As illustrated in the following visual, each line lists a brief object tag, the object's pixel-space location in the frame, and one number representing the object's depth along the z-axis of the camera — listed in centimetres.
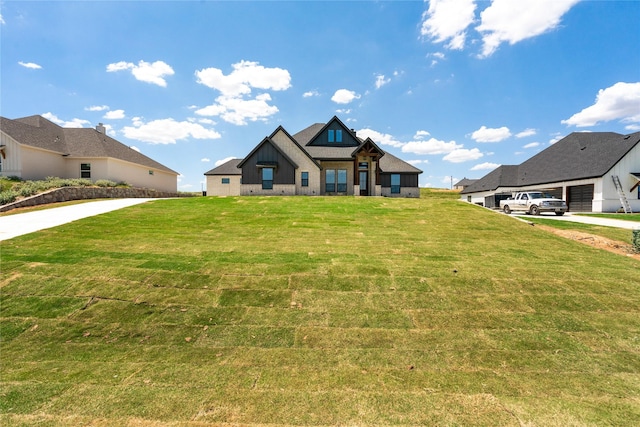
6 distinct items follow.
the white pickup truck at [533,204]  2266
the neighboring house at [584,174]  2617
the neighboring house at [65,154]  2364
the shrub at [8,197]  1711
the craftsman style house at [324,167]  2716
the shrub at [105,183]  2551
